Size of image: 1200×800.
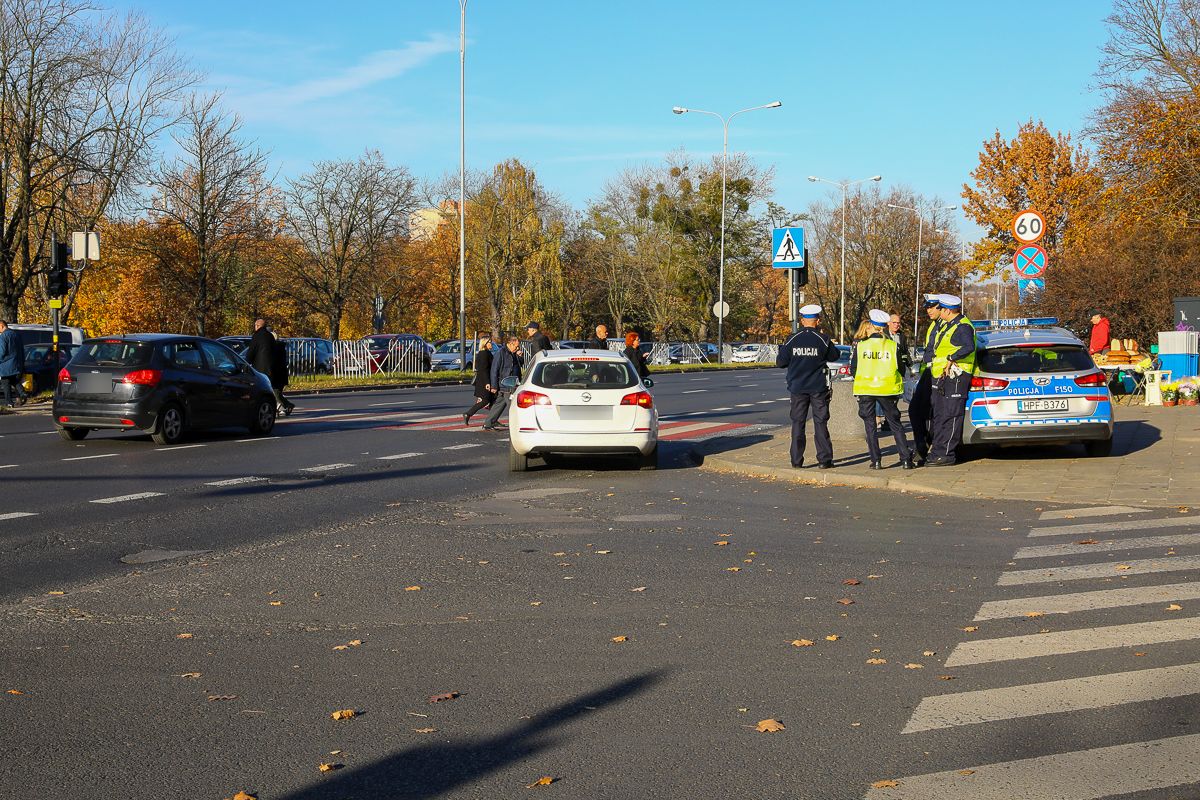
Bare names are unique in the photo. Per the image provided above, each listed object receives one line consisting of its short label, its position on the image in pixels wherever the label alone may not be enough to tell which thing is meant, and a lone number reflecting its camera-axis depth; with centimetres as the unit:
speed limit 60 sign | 1898
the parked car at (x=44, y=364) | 2920
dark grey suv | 1789
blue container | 2445
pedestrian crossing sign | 1816
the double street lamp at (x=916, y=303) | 8708
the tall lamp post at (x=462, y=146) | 4531
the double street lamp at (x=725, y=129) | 6323
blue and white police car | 1472
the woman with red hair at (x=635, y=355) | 2153
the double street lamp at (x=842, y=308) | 7700
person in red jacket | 2502
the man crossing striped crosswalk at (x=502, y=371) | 2153
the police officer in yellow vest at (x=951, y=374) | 1451
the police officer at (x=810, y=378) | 1470
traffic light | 2720
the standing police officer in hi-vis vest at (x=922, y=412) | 1566
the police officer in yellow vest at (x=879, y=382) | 1441
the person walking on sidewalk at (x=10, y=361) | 2553
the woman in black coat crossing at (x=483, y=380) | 2211
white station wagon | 1515
